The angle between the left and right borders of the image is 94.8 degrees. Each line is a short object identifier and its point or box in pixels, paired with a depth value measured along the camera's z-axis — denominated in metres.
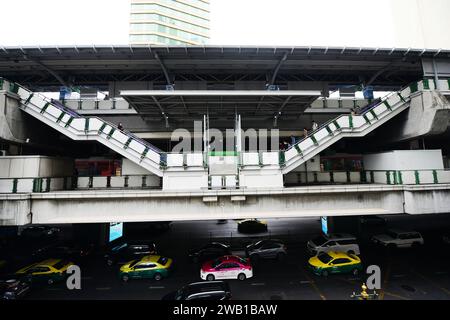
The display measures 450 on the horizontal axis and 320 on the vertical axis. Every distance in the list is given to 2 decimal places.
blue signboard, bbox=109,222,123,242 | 23.33
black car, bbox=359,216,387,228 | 27.38
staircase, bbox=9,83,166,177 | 13.45
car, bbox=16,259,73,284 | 14.63
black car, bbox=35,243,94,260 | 17.95
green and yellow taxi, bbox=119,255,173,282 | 15.36
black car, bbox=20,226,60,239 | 25.94
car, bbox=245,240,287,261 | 18.19
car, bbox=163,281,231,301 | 11.22
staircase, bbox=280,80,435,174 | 13.44
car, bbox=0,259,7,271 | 16.40
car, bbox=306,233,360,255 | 18.27
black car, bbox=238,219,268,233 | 27.21
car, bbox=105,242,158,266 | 18.49
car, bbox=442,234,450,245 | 20.72
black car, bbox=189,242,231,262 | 18.09
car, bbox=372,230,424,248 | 19.94
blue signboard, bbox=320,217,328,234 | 24.00
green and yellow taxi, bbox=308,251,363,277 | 15.27
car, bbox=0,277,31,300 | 12.52
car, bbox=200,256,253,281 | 15.01
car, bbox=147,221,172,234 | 27.42
